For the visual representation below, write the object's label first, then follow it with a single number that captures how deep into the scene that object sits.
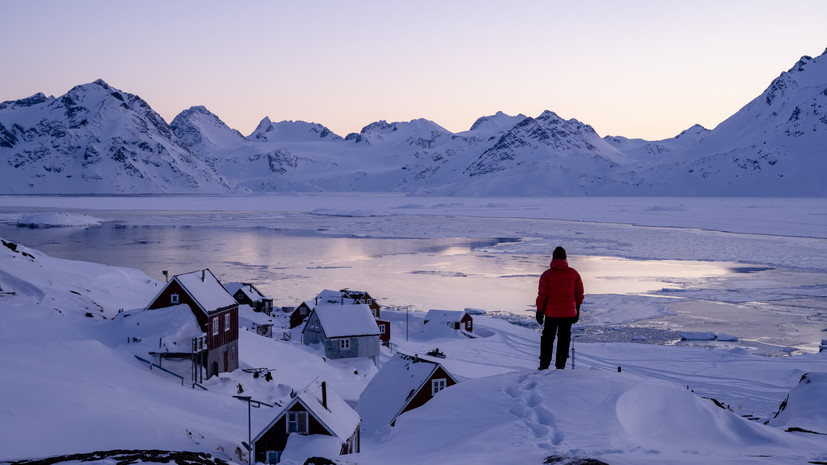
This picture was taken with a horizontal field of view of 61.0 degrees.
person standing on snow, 12.68
